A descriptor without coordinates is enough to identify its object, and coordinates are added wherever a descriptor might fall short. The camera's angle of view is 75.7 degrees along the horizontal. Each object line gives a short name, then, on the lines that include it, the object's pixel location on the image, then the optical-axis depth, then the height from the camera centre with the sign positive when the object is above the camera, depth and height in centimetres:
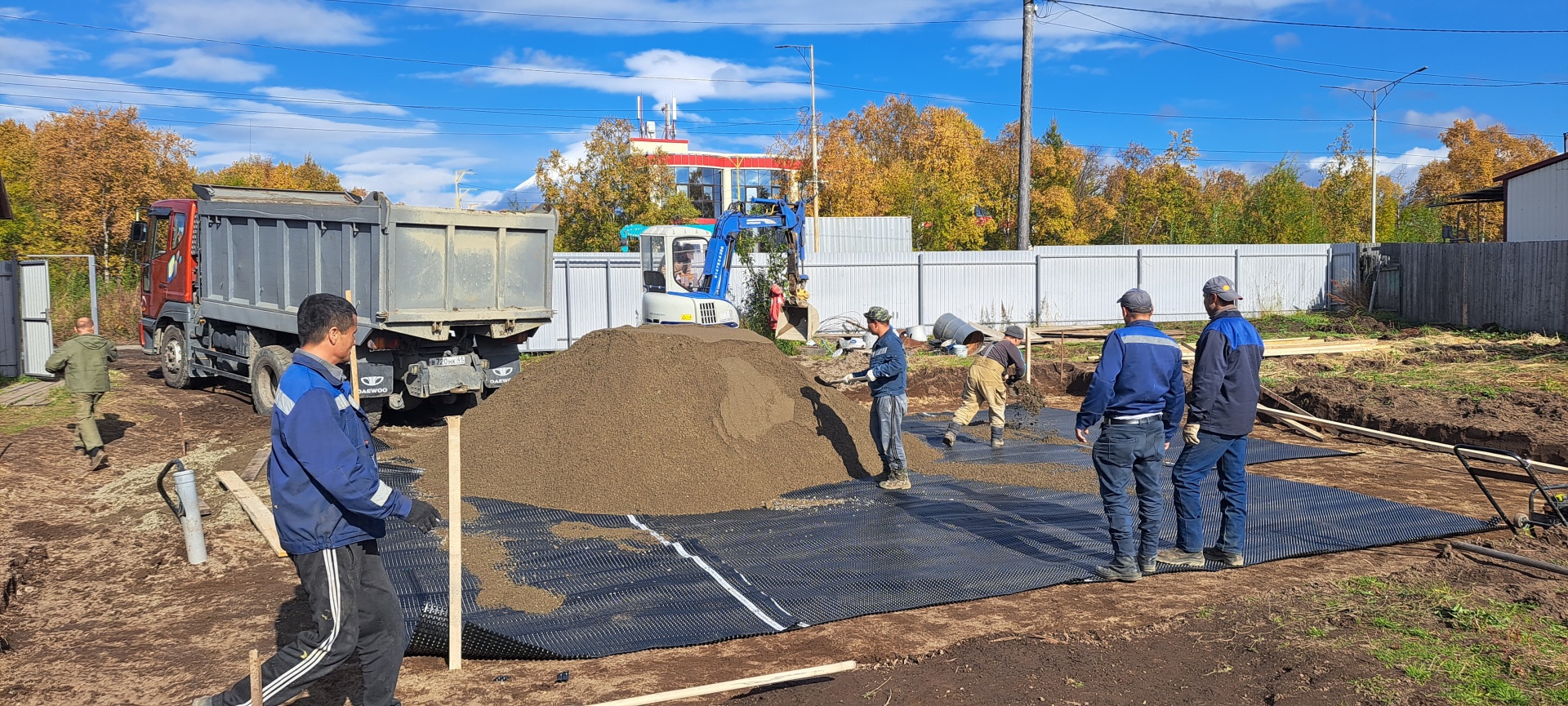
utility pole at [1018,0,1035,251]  2280 +418
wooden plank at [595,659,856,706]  413 -166
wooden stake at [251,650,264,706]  353 -137
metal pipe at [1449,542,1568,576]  567 -157
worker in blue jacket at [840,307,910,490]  852 -86
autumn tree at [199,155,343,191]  5053 +631
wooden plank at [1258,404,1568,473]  963 -148
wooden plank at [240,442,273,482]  939 -165
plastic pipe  682 -152
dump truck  1112 +11
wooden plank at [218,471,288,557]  718 -161
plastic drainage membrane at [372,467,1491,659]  535 -173
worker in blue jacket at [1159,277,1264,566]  626 -82
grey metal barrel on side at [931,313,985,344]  2083 -77
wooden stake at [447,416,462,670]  471 -125
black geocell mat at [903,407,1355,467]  1009 -164
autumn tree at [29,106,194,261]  2581 +300
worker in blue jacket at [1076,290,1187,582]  612 -78
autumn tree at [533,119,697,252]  3138 +320
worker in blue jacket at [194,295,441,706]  369 -81
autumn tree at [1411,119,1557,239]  4878 +634
